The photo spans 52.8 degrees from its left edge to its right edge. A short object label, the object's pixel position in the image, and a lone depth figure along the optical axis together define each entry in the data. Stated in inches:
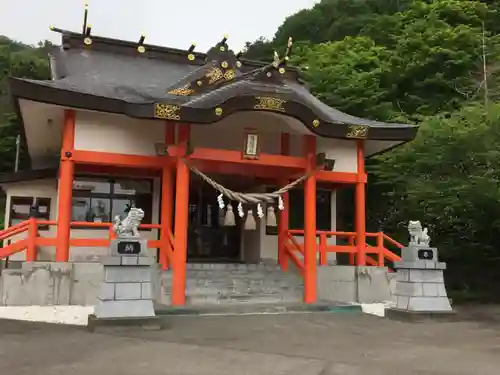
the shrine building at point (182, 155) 414.9
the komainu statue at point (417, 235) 400.2
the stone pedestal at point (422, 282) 388.2
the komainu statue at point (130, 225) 337.4
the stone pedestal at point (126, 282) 323.0
